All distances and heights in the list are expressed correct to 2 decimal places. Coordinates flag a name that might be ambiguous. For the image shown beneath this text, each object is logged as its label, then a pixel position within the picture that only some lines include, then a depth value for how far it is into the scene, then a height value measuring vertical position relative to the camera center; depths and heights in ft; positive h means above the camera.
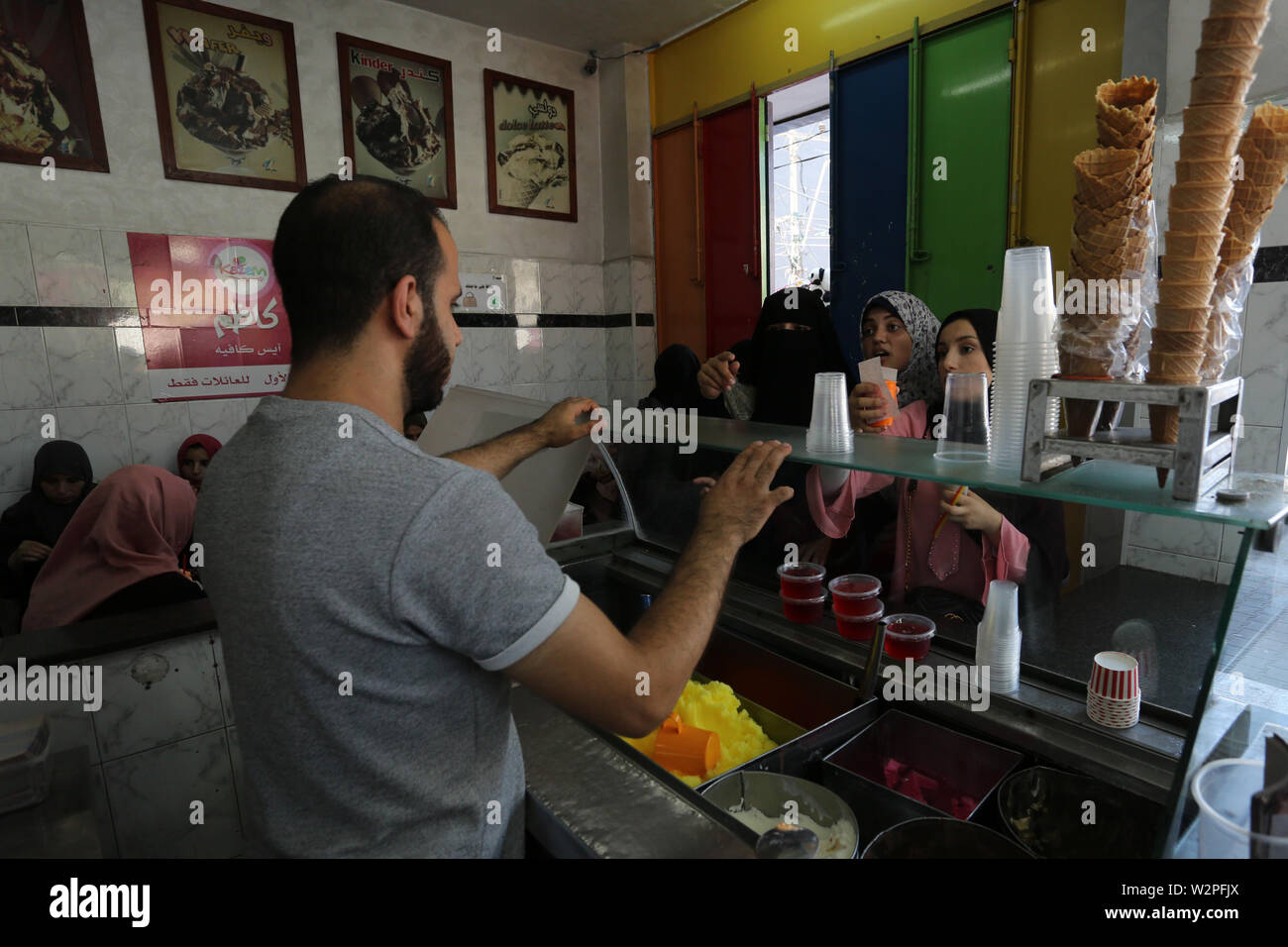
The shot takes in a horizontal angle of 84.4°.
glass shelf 2.97 -0.66
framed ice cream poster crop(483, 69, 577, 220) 19.65 +6.05
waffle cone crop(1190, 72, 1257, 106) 3.02 +1.08
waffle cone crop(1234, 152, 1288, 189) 3.27 +0.77
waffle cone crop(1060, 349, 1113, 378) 3.32 -0.09
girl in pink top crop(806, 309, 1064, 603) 5.02 -1.36
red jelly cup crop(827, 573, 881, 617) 5.75 -1.92
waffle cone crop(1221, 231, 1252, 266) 3.37 +0.44
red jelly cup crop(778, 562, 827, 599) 6.12 -1.94
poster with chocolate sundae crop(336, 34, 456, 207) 17.33 +6.24
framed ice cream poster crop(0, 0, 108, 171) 13.48 +5.51
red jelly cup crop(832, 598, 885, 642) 5.65 -2.14
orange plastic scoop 5.18 -2.87
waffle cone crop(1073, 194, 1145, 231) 3.27 +0.63
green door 13.43 +3.59
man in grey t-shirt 3.04 -1.01
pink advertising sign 15.19 +1.19
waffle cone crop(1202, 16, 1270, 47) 2.97 +1.32
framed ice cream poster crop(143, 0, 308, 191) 14.98 +6.00
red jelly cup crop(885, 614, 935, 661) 5.17 -2.05
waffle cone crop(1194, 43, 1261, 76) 3.02 +1.21
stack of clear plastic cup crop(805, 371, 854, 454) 4.70 -0.42
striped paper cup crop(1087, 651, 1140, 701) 4.17 -1.93
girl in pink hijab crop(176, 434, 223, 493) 15.33 -1.88
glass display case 3.38 -2.21
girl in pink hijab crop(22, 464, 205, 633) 8.97 -2.42
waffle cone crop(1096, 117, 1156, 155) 3.21 +0.95
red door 18.44 +3.56
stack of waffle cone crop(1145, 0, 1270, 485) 3.02 +0.65
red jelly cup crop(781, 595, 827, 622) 6.04 -2.14
